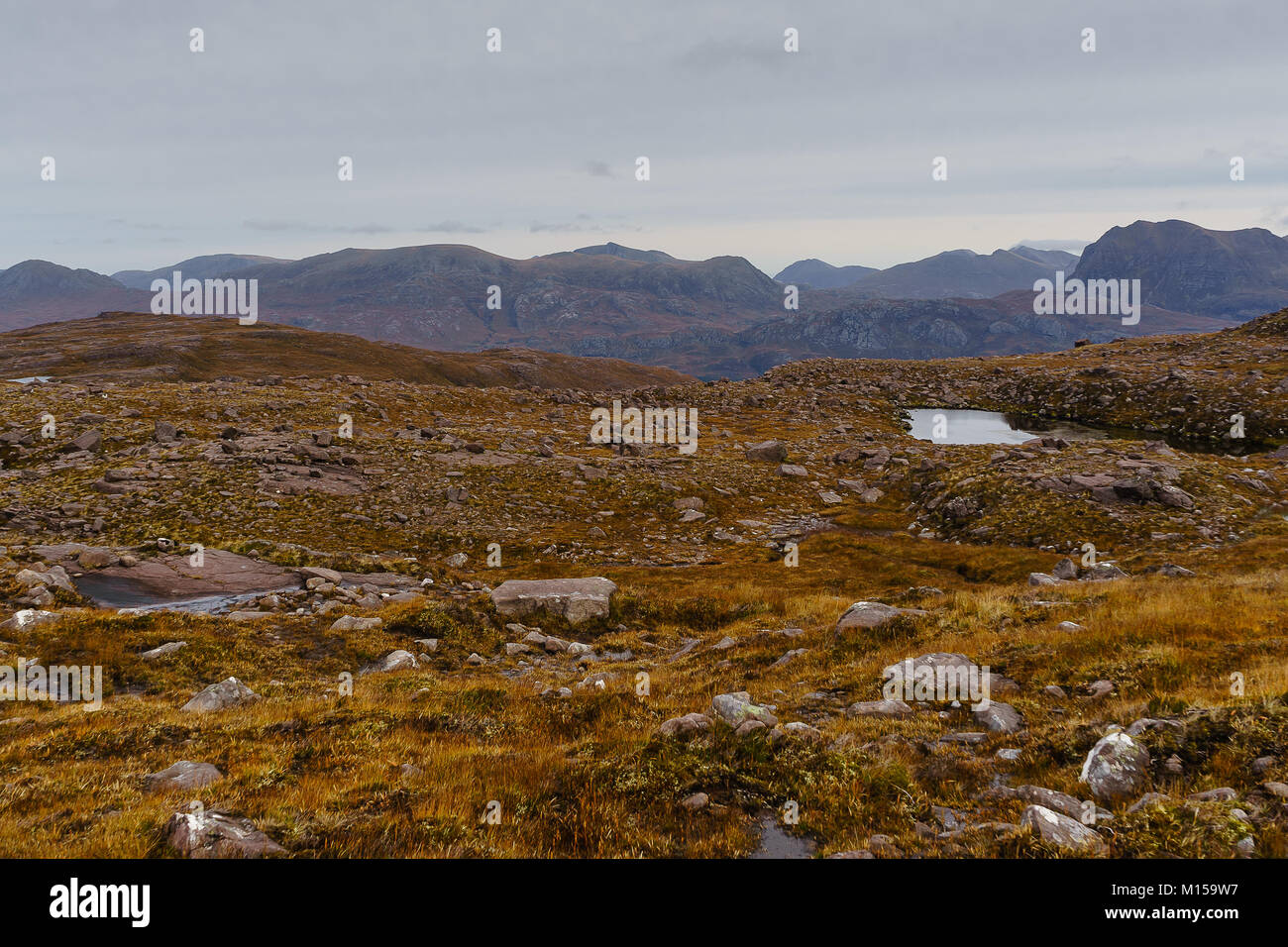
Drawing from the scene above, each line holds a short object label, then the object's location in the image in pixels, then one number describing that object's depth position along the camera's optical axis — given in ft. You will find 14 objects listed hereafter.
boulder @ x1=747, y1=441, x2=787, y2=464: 180.96
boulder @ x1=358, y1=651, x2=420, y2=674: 59.11
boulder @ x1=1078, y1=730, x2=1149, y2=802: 25.90
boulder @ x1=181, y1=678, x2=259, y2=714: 45.65
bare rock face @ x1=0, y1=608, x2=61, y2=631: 55.77
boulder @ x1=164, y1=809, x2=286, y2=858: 22.62
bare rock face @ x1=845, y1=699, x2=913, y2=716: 39.13
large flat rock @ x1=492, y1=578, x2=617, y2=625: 78.28
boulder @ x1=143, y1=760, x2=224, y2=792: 31.37
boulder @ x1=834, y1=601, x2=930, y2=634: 57.77
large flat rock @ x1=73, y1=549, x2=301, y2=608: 73.31
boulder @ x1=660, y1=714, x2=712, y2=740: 35.81
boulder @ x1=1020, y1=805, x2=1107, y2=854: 21.94
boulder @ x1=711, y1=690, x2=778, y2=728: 36.88
